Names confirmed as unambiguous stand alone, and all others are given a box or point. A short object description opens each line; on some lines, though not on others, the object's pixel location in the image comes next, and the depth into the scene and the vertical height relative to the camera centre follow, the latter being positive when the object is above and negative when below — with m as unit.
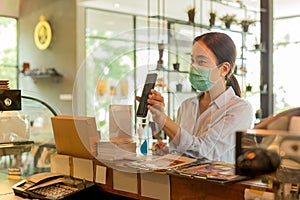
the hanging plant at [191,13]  6.37 +1.19
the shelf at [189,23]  6.34 +1.05
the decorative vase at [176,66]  2.01 +0.13
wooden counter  1.44 -0.35
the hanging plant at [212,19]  6.52 +1.14
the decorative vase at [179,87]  2.13 +0.03
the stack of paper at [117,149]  1.87 -0.25
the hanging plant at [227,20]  6.62 +1.15
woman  1.76 -0.07
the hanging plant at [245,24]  6.68 +1.08
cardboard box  1.93 -0.20
